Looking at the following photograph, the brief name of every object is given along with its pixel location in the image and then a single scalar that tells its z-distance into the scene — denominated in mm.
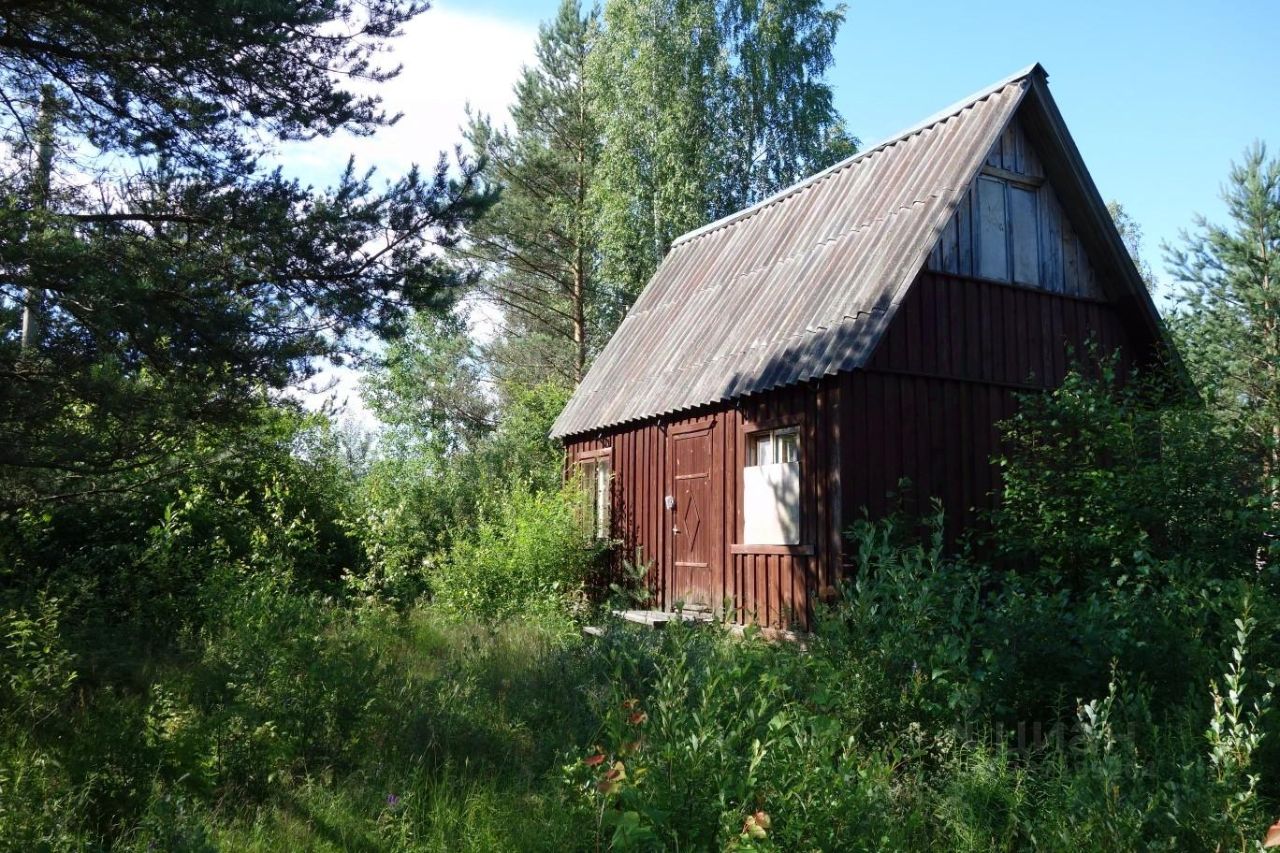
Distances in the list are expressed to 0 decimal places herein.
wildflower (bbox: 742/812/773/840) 3555
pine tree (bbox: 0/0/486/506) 6887
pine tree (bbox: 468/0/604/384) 26766
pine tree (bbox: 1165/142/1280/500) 17594
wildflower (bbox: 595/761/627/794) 3807
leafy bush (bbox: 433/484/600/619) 13489
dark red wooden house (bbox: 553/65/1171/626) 10227
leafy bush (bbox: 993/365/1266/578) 8484
